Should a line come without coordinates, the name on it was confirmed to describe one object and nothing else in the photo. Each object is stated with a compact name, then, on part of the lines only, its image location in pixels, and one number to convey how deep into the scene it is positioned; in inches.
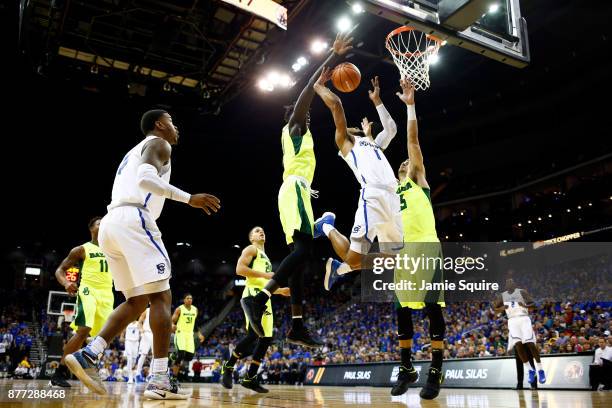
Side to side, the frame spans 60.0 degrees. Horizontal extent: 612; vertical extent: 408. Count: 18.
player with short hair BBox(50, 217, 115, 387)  243.8
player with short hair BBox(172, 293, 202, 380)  421.1
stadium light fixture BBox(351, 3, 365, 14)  196.4
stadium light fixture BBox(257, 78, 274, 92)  538.3
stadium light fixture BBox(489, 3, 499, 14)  222.4
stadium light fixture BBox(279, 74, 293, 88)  559.8
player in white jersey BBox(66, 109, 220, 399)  137.6
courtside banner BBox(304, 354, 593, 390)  339.5
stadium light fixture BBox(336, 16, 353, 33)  513.0
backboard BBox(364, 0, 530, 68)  198.5
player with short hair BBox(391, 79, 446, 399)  186.4
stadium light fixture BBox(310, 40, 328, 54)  532.4
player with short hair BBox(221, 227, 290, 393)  229.1
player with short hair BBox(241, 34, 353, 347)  188.9
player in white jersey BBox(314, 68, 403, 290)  188.9
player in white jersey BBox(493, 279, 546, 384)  341.7
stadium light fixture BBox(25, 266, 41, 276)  1122.7
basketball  207.3
